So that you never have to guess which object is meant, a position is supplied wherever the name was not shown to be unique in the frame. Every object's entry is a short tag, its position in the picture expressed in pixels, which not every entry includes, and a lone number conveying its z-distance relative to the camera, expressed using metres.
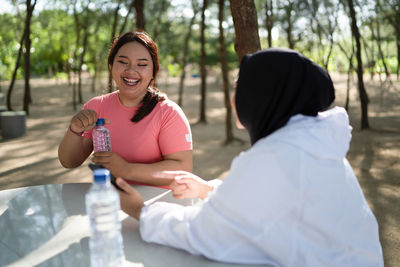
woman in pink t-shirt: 2.28
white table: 1.30
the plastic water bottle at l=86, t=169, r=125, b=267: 1.28
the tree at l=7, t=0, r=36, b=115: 9.99
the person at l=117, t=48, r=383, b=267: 1.18
